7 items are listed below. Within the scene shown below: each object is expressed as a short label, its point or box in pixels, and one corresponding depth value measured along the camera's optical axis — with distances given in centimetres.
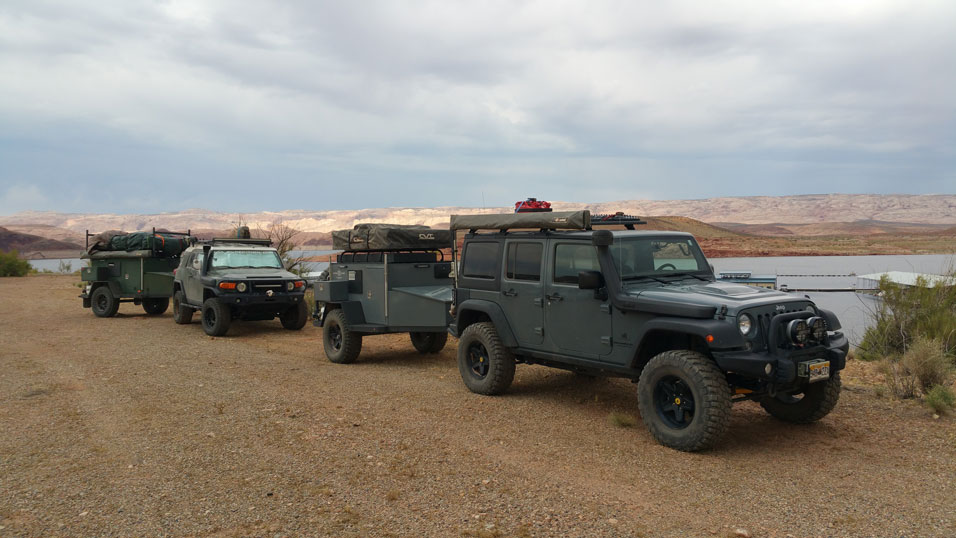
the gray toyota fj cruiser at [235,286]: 1472
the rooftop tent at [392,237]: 1070
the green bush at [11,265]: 4028
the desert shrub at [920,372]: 820
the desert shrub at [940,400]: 731
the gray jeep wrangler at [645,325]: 600
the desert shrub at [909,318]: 1091
